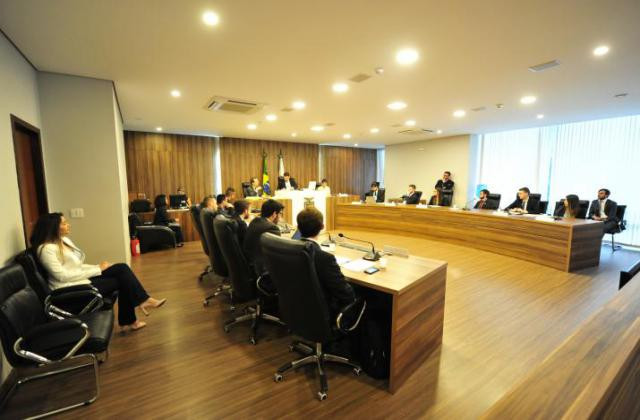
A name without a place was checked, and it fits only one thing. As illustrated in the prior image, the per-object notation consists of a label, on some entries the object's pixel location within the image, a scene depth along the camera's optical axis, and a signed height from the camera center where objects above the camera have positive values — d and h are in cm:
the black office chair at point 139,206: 670 -52
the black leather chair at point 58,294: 220 -88
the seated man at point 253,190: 830 -18
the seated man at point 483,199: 674 -35
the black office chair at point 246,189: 833 -15
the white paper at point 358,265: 231 -67
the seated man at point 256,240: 274 -54
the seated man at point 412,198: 799 -38
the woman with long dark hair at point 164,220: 649 -81
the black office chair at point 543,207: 646 -51
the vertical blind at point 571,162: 648 +58
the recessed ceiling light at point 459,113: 578 +145
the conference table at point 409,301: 200 -87
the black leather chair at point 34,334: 173 -98
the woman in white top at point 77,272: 234 -78
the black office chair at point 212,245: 322 -69
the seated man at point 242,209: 411 -36
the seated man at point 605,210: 589 -55
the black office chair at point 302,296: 178 -73
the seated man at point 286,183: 891 +2
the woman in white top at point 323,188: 847 -12
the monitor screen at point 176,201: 725 -43
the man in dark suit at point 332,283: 185 -64
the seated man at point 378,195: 871 -33
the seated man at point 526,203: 625 -42
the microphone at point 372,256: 253 -63
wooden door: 289 +11
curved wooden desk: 466 -92
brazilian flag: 961 +30
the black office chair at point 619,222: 591 -78
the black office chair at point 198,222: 384 -52
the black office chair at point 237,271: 268 -82
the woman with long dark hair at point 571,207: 521 -41
